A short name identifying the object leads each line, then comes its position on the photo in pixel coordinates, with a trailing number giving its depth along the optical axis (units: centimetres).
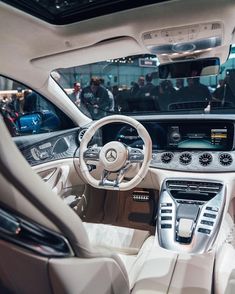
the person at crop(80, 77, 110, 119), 217
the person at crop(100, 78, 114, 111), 219
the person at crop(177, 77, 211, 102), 197
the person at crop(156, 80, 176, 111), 206
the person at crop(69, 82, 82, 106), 207
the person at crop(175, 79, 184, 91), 192
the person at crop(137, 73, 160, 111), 211
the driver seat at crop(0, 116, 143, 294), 50
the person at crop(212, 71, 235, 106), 194
